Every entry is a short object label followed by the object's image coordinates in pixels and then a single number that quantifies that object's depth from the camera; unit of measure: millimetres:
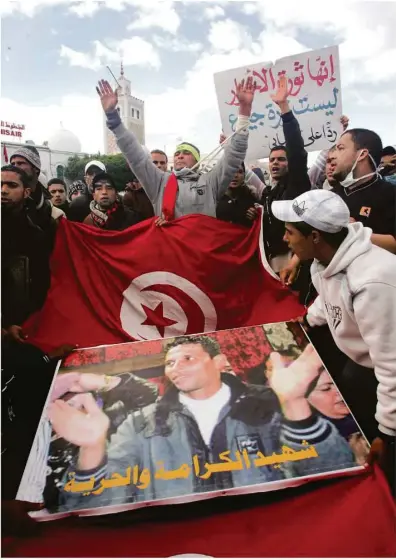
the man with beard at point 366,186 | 2248
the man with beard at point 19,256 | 2289
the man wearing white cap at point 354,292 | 1591
